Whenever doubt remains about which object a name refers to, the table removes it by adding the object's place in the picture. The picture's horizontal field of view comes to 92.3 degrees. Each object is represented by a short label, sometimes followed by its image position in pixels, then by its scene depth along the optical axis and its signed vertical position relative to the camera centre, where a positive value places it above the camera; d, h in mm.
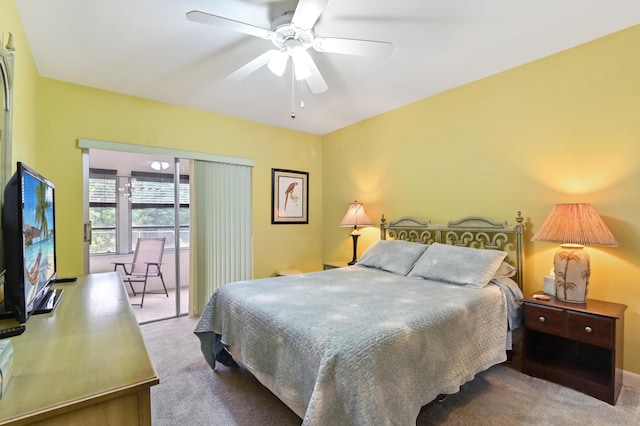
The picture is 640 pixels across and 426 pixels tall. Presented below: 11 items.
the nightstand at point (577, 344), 1942 -995
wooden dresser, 740 -452
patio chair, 4488 -701
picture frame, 4387 +241
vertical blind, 3730 -187
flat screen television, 1148 -130
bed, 1334 -627
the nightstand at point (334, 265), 3812 -667
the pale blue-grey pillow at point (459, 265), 2395 -443
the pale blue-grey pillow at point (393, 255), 2935 -437
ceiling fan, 1654 +1075
